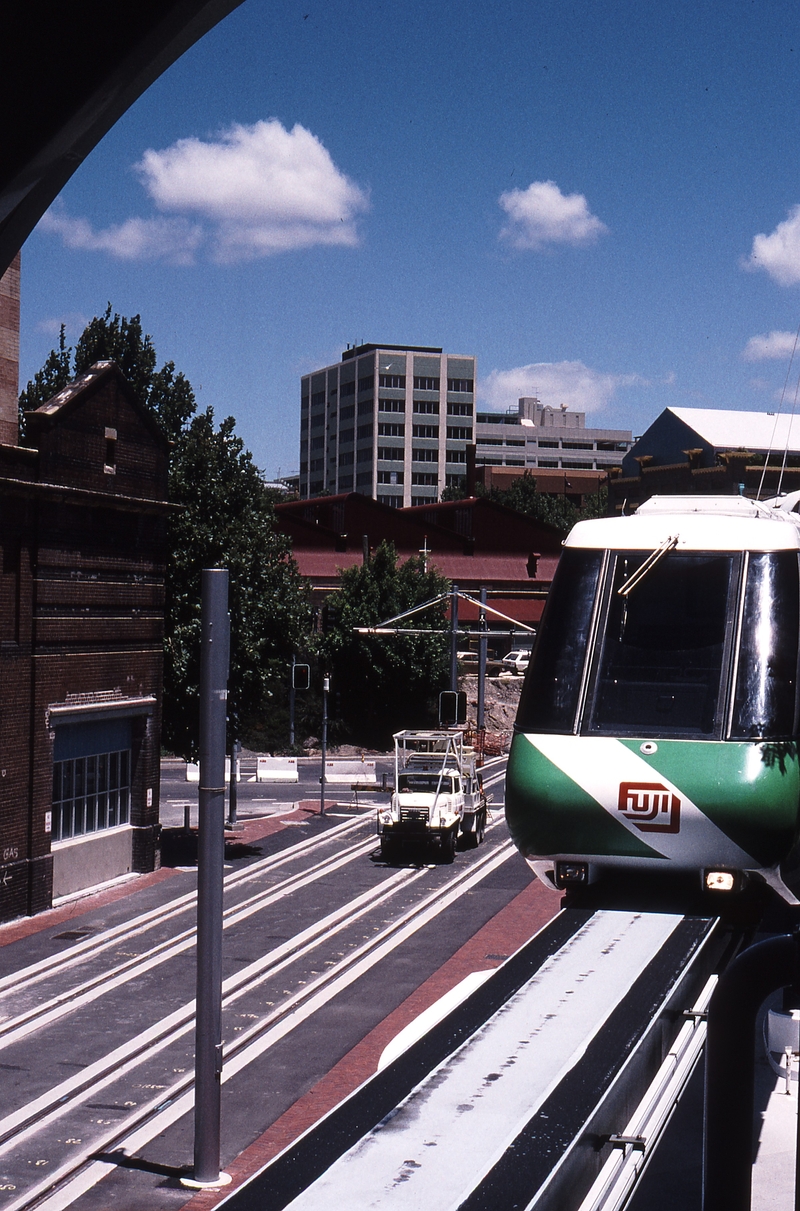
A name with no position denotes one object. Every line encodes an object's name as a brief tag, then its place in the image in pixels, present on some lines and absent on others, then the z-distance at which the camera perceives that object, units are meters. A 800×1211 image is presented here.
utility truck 38.84
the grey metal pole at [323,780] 44.92
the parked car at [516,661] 82.69
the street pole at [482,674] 52.01
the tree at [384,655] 68.44
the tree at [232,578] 38.28
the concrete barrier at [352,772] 58.34
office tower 167.62
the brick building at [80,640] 30.69
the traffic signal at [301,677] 36.80
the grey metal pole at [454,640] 45.53
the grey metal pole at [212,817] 17.53
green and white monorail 9.44
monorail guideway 10.34
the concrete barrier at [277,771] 57.47
